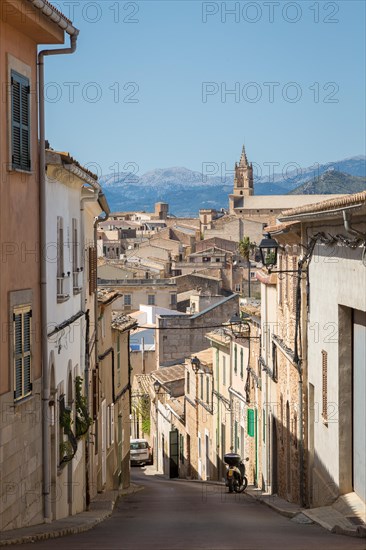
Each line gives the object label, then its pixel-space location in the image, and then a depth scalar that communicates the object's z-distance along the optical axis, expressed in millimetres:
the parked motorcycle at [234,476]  28484
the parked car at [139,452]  53219
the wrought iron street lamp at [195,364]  41594
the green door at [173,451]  47312
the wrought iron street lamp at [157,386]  50375
